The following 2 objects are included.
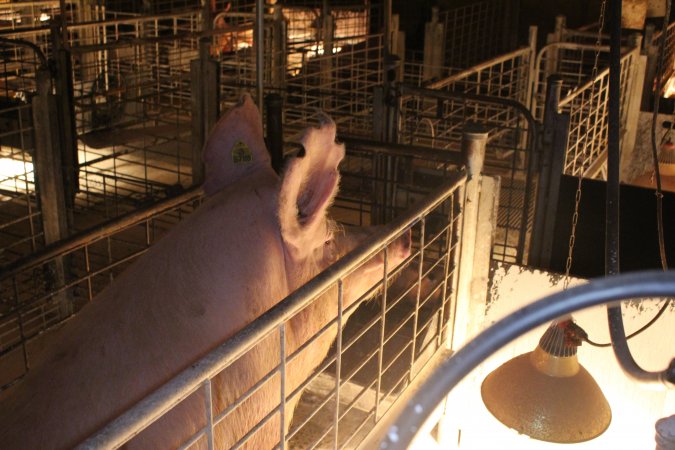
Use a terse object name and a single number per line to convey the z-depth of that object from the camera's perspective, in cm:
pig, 139
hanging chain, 193
